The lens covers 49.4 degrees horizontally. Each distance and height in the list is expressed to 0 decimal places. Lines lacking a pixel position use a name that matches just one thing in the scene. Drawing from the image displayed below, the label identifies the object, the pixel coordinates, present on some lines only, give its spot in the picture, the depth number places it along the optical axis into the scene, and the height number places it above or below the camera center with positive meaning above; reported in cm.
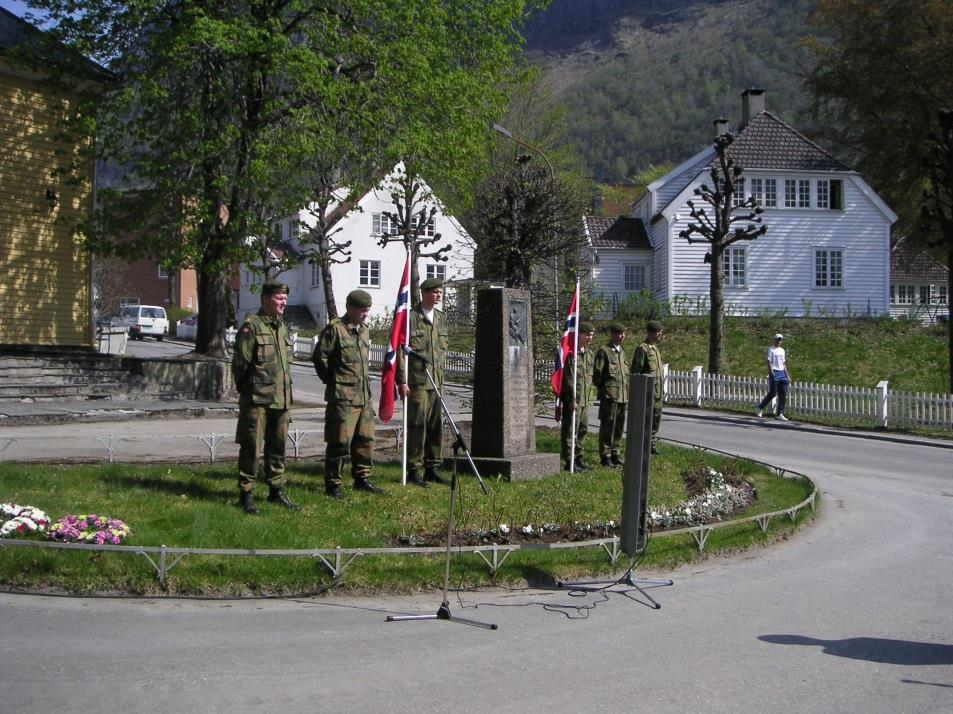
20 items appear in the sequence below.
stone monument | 1226 -52
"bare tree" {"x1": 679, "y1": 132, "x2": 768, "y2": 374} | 3005 +335
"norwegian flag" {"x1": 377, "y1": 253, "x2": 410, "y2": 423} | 1086 +8
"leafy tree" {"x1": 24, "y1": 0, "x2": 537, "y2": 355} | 2048 +520
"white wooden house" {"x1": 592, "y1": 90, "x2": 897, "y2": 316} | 4606 +482
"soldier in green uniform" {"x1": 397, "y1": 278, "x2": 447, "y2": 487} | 1152 -47
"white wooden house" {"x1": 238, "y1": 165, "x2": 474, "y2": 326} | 5606 +462
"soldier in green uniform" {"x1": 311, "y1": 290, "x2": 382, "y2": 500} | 1037 -44
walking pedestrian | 2509 -58
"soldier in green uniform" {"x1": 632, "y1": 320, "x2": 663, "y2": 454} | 1495 -9
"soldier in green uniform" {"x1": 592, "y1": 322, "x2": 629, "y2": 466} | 1431 -60
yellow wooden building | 2394 +321
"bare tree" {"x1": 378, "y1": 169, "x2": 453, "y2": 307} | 3118 +457
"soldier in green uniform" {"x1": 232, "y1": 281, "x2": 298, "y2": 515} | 960 -41
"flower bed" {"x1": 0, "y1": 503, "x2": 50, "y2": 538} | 822 -138
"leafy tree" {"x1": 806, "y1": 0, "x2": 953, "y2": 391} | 4275 +1190
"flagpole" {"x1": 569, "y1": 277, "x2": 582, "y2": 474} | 1329 -40
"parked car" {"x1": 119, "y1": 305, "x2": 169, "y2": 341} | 5306 +144
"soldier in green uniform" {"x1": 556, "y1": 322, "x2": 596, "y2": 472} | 1383 -61
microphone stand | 719 -185
